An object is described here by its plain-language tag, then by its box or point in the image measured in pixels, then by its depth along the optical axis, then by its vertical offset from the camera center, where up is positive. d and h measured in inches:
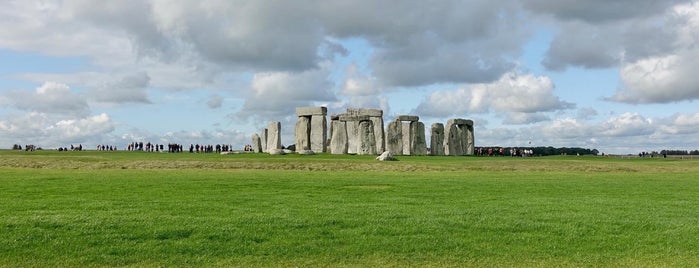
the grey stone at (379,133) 1766.5 +68.9
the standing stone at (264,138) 2054.6 +65.3
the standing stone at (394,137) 1764.3 +57.7
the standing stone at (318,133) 1768.0 +69.0
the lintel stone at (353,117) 1751.6 +110.5
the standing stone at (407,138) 1764.3 +55.5
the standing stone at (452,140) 1884.8 +53.7
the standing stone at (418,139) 1774.1 +52.7
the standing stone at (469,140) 1950.1 +54.8
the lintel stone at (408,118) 1780.8 +109.7
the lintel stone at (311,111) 1760.6 +129.6
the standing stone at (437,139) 1861.5 +55.0
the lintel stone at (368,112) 1774.1 +126.0
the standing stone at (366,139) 1715.1 +51.2
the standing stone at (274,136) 1883.6 +65.5
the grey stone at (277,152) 1659.3 +17.6
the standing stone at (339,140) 1752.0 +50.0
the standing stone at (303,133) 1820.9 +71.5
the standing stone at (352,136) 1736.0 +60.4
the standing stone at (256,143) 2084.2 +50.2
